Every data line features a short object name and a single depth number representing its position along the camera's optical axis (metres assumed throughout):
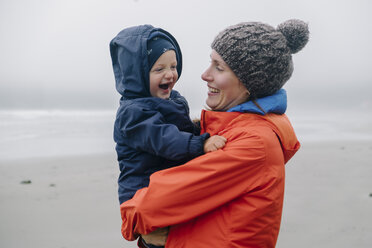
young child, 1.87
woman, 1.65
